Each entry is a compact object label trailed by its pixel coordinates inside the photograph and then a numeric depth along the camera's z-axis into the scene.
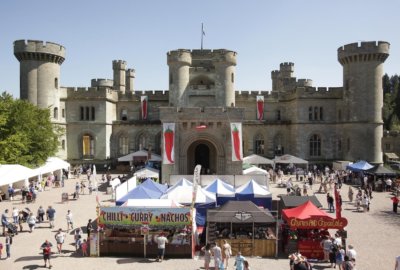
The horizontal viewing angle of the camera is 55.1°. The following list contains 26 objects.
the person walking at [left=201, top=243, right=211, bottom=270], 14.20
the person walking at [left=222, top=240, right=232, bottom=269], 14.84
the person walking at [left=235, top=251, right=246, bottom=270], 13.07
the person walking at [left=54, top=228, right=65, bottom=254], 16.30
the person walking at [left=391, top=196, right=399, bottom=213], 24.30
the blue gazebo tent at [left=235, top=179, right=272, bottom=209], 22.23
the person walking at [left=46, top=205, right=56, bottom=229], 20.23
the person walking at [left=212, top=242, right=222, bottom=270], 14.07
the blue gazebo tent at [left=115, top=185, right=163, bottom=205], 20.39
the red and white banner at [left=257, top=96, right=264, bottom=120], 47.66
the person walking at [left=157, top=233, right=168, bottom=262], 15.70
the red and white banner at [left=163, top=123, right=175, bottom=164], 32.16
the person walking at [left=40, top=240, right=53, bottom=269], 14.52
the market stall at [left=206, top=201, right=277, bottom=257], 16.53
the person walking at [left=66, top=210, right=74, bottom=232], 19.67
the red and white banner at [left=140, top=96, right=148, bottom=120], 47.62
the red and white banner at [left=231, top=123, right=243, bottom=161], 32.03
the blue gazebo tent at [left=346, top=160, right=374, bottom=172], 34.34
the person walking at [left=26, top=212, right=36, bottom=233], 19.62
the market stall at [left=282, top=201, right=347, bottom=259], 15.98
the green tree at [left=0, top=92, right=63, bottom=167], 30.64
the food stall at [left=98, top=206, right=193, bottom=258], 16.31
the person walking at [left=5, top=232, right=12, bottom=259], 15.68
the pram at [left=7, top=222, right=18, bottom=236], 18.45
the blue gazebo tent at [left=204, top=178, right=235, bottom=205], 22.42
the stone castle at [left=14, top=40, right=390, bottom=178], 42.03
